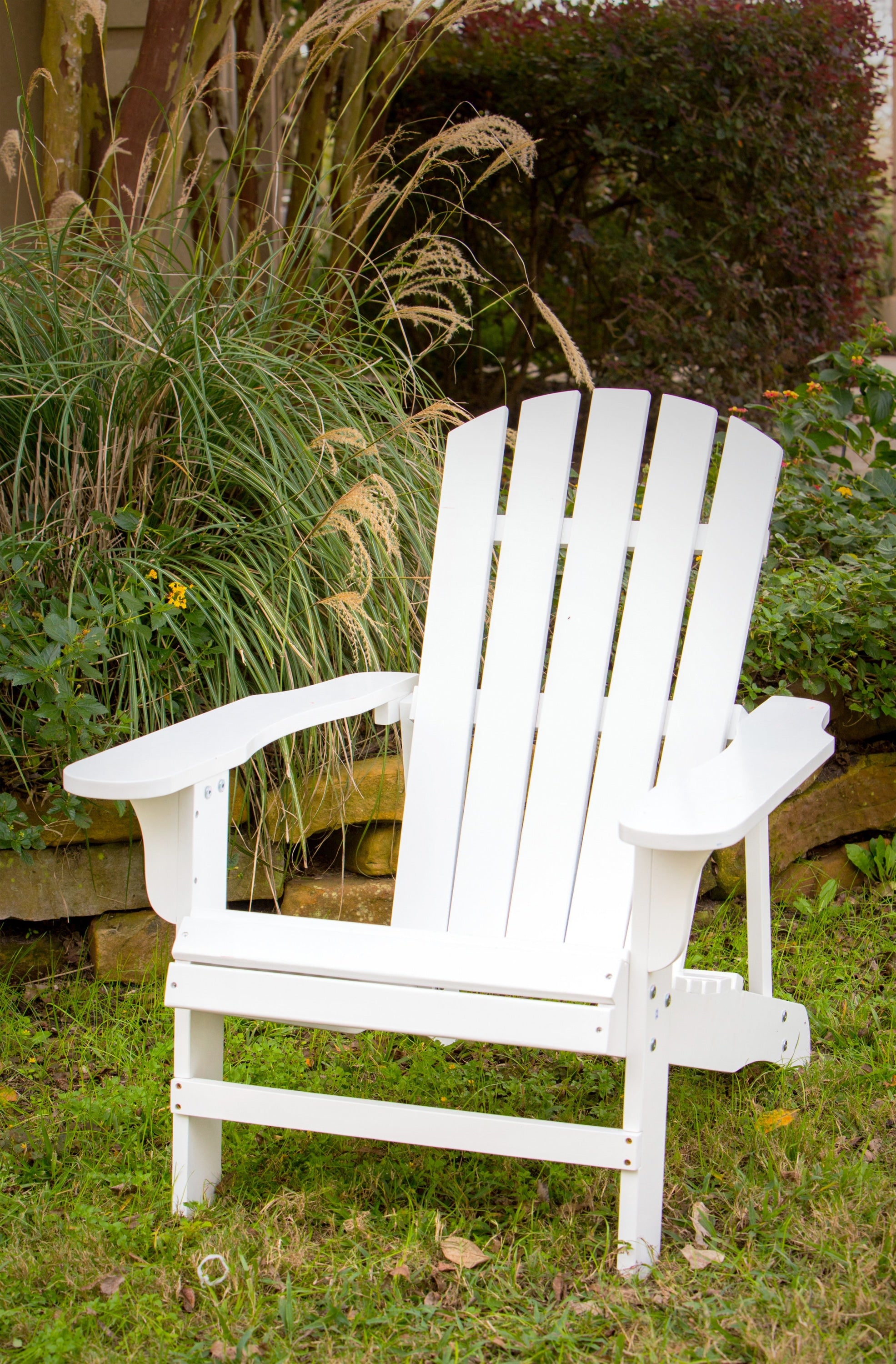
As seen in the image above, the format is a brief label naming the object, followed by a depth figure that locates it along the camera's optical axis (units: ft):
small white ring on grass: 4.81
